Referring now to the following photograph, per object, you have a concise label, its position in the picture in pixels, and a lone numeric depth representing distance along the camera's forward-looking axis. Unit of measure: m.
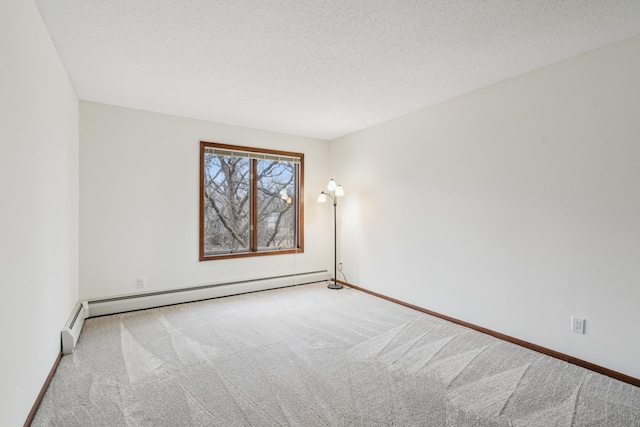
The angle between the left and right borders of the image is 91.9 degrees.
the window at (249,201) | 4.42
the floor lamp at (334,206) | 4.81
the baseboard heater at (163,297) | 2.88
